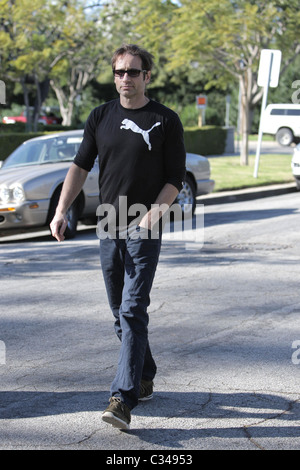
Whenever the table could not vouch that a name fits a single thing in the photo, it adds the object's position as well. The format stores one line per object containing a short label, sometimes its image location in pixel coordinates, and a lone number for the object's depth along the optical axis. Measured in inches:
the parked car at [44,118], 2078.9
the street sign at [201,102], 1366.9
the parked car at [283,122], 1552.7
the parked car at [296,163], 731.4
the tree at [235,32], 920.3
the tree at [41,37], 1240.2
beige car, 446.3
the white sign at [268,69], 774.5
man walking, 168.4
